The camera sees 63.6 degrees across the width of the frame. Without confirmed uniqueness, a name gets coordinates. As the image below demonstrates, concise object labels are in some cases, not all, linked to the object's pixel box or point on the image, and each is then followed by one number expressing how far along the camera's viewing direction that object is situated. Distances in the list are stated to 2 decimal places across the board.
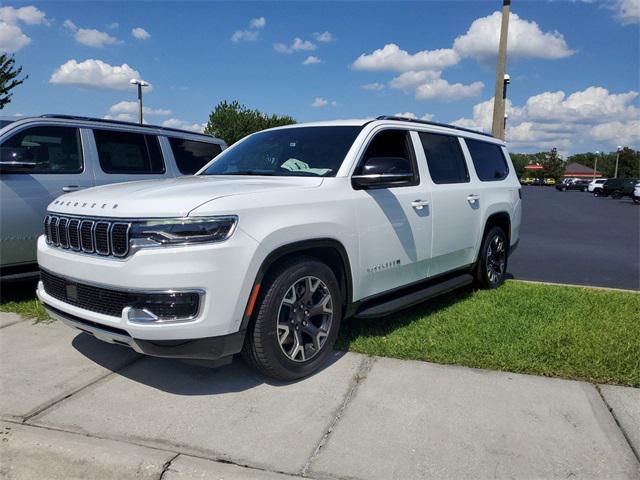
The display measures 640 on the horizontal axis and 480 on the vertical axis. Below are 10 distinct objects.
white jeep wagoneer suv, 3.04
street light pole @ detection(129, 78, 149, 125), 29.29
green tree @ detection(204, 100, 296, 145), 47.97
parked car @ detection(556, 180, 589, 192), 63.88
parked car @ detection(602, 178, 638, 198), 36.45
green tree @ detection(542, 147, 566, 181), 127.12
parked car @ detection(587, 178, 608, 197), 47.69
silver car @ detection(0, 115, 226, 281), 5.14
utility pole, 12.91
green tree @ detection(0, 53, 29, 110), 21.31
